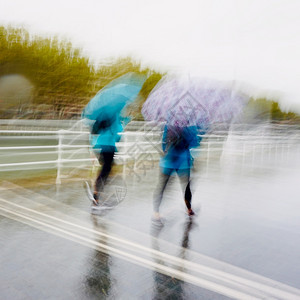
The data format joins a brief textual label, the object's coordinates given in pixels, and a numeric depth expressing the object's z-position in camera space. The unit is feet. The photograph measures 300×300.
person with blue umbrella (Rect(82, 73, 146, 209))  17.42
